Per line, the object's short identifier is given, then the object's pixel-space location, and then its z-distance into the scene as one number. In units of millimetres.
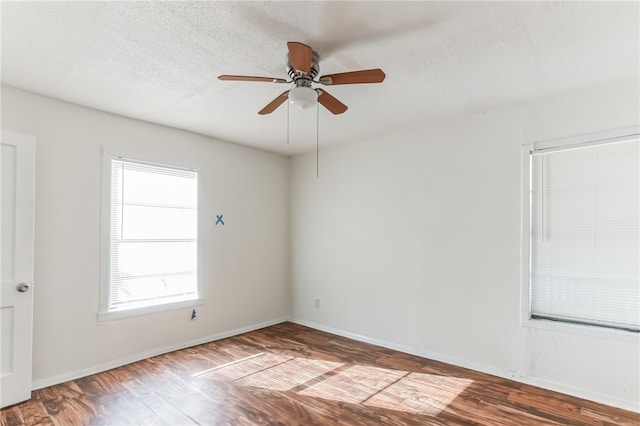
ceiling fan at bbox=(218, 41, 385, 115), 1969
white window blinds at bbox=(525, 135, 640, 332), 2695
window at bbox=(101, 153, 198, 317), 3471
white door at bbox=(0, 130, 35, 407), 2682
